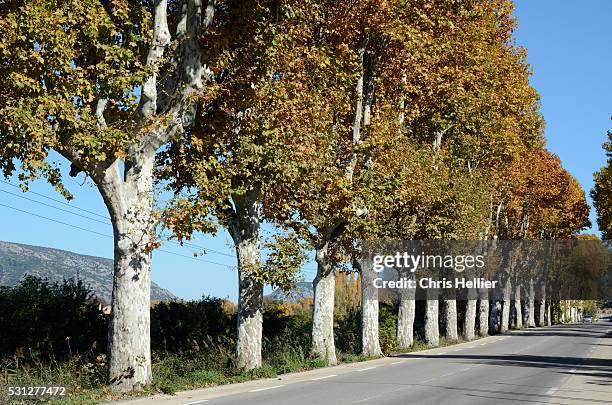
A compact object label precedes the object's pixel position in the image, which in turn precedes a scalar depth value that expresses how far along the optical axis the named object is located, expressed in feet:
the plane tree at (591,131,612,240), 164.04
